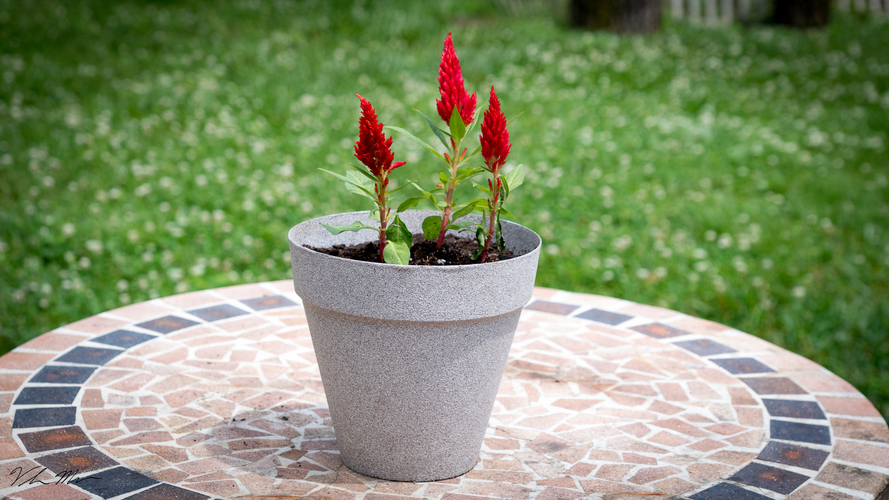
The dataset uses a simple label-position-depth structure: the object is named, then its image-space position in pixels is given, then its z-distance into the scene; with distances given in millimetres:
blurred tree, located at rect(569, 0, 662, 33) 10086
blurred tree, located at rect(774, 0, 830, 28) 11297
